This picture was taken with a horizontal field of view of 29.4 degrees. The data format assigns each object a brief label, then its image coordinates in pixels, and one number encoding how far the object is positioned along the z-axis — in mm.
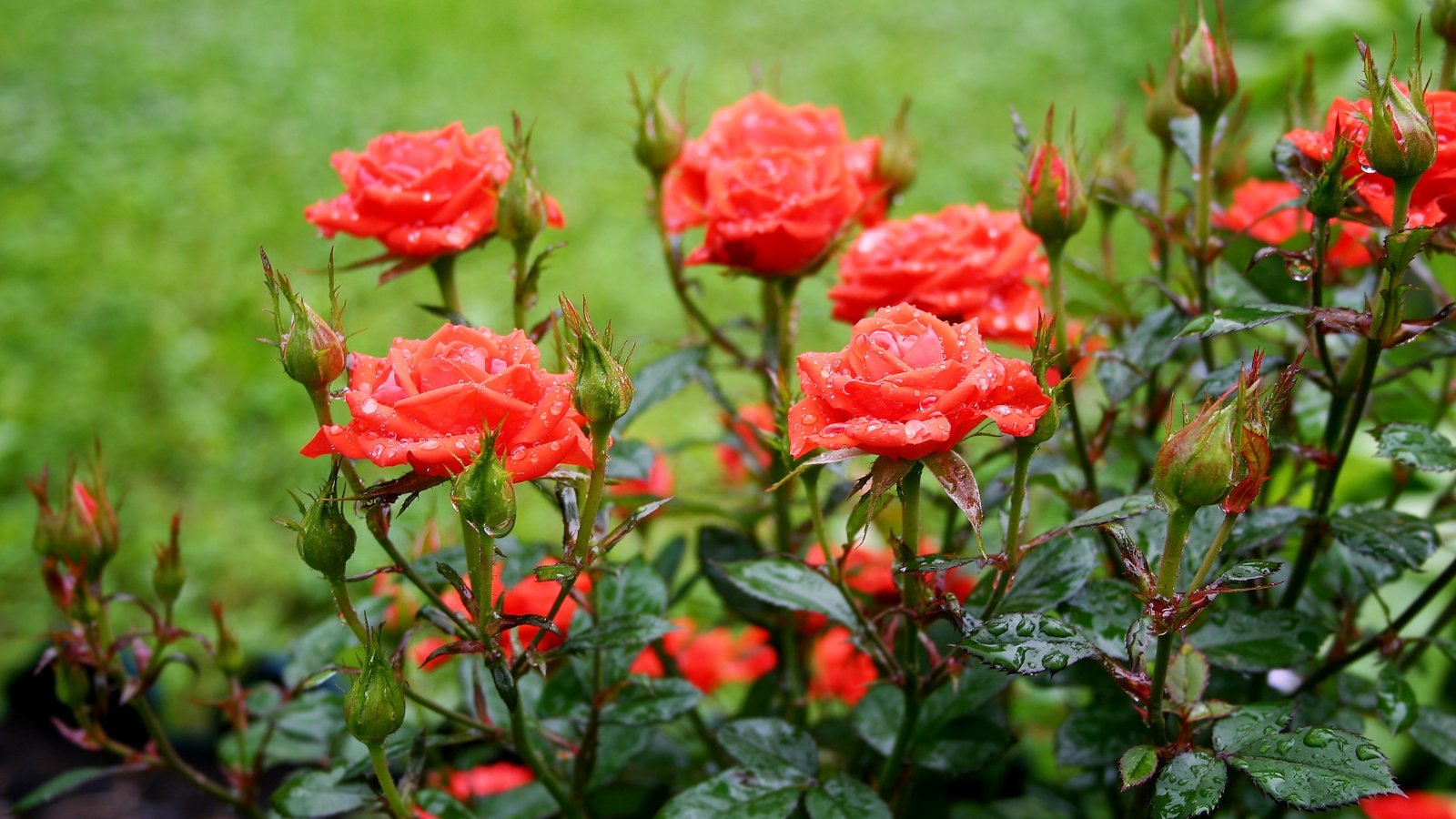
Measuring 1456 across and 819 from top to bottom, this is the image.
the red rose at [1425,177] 498
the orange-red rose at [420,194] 540
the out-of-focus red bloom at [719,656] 723
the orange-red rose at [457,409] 468
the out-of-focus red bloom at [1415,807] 726
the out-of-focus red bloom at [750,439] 652
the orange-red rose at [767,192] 566
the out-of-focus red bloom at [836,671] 661
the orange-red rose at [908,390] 466
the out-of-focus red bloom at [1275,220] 594
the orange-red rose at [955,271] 553
